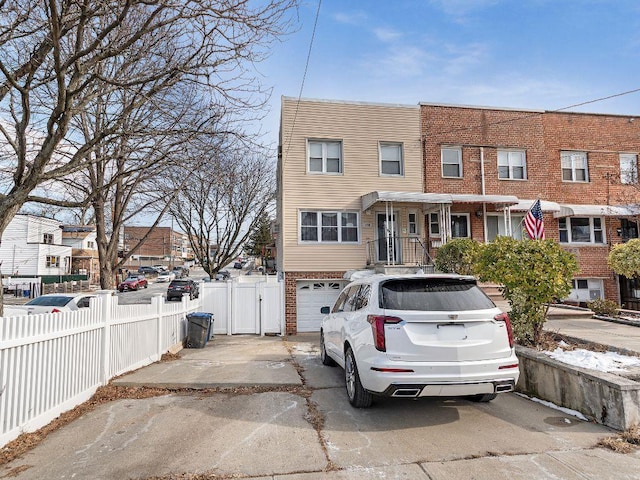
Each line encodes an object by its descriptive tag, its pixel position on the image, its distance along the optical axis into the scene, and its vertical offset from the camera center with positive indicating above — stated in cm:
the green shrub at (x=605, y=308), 1180 -127
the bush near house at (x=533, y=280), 667 -24
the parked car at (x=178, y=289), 3016 -141
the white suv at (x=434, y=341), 429 -81
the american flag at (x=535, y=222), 1068 +113
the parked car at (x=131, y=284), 4048 -141
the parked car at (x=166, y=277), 5514 -94
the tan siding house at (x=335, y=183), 1505 +325
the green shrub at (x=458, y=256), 1268 +32
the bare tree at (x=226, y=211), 2094 +314
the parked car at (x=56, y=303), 1297 -105
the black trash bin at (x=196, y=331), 1085 -163
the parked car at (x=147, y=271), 6424 -9
